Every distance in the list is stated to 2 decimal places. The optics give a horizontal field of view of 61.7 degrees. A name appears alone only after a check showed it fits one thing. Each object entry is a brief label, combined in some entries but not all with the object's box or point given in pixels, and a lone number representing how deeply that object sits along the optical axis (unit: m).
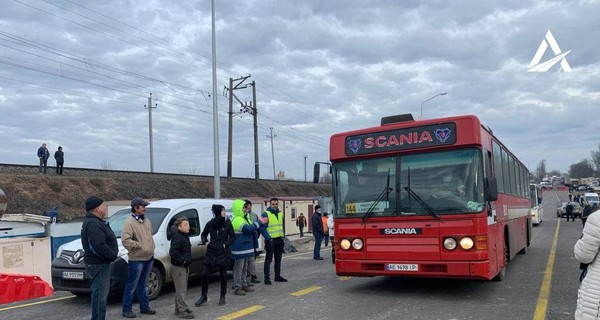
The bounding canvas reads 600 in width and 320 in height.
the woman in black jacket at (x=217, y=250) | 8.09
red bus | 7.65
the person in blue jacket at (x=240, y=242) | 8.93
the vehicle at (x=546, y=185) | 127.46
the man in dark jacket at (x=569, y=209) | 39.72
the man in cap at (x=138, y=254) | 7.44
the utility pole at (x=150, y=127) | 53.12
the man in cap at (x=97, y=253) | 6.27
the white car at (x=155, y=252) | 8.23
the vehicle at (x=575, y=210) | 41.14
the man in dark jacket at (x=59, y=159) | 28.60
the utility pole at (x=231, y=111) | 40.83
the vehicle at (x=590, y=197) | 44.08
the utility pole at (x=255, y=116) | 42.04
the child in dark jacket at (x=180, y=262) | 7.33
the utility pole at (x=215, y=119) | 21.24
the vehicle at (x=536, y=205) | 32.84
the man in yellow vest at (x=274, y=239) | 10.36
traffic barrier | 7.92
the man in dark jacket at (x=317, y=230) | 15.43
